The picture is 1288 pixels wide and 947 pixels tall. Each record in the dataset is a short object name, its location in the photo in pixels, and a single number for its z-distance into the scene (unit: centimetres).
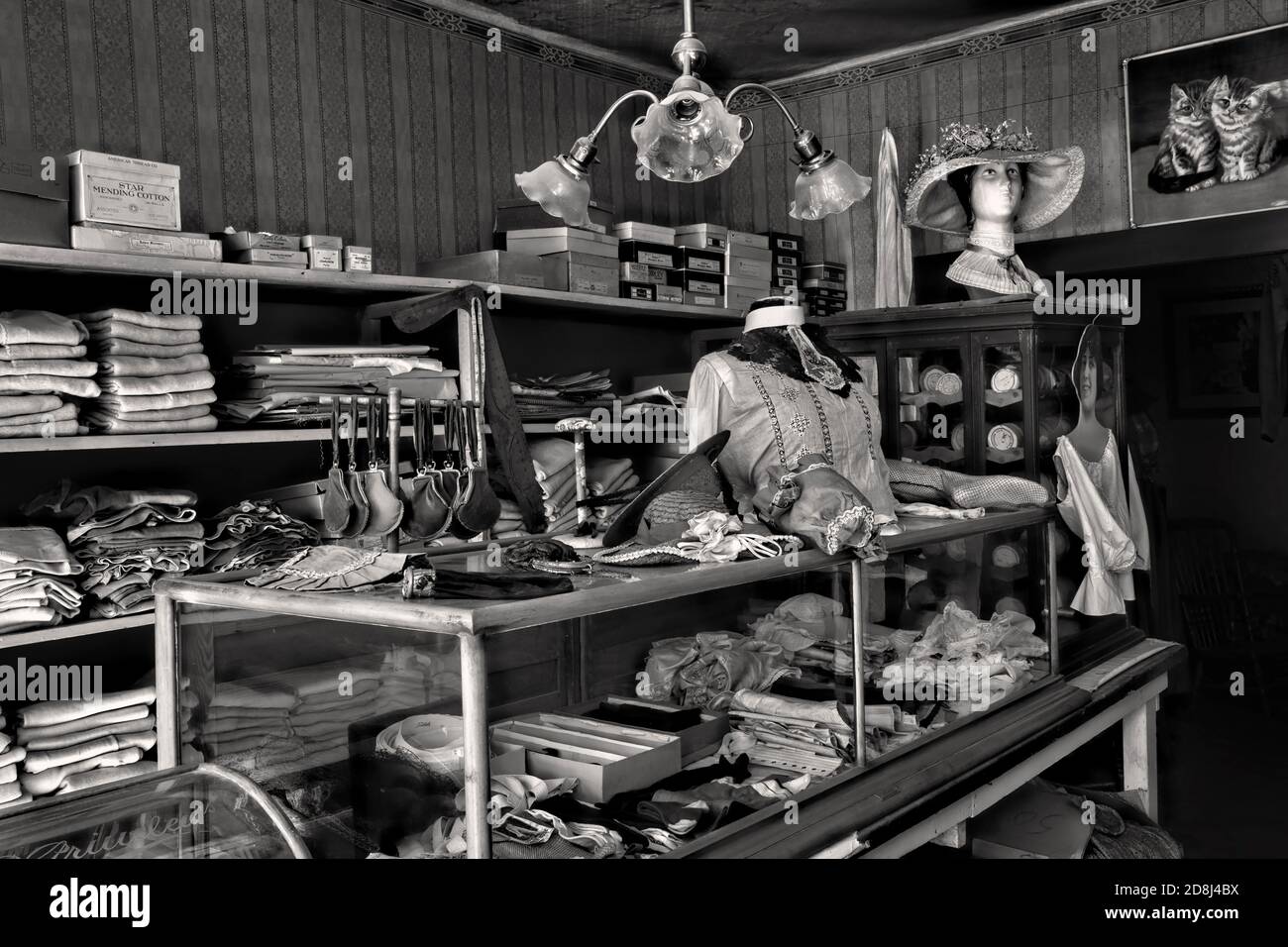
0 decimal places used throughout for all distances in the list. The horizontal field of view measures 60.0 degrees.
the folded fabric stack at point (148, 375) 302
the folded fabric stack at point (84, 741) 289
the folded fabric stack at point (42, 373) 280
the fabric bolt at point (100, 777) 294
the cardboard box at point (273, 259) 320
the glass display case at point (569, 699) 157
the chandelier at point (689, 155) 239
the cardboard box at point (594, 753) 189
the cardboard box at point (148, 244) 286
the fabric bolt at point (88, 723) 290
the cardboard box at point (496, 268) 389
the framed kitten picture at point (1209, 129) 418
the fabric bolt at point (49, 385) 279
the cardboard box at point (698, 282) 471
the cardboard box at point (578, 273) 422
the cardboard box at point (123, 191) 287
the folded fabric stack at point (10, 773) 280
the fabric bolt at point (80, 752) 289
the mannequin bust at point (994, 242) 369
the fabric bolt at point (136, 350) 303
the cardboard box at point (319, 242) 336
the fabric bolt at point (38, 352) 282
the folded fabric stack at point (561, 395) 411
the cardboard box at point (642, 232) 450
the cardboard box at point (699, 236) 478
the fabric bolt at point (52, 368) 282
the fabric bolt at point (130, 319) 304
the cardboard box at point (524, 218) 434
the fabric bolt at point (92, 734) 290
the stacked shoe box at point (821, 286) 520
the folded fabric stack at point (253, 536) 316
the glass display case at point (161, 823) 159
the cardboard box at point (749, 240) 490
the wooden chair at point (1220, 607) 462
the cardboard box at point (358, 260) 349
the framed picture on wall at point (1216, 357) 459
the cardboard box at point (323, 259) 337
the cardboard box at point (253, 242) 320
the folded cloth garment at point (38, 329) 282
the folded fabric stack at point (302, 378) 332
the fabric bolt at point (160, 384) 301
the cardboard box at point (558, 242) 425
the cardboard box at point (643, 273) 450
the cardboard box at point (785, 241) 508
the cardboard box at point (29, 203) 270
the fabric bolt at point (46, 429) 279
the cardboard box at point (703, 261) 473
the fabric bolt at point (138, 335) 304
